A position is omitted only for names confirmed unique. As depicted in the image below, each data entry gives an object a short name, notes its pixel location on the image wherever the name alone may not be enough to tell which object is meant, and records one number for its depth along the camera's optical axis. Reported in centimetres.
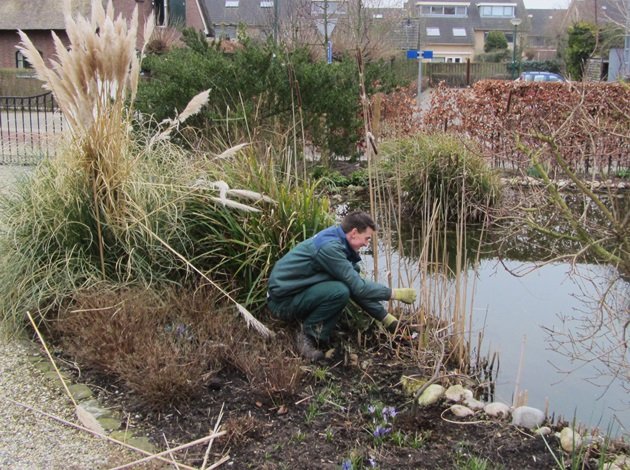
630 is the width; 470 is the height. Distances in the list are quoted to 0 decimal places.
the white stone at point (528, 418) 372
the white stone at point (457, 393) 405
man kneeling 436
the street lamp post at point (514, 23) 3788
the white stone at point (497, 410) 385
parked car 2894
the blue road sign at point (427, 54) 2381
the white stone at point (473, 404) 396
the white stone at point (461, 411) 383
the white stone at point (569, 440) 341
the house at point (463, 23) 7069
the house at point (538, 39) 5462
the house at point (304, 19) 2102
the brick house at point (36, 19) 3797
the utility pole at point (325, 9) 1754
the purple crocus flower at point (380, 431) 345
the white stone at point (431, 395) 396
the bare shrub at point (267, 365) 381
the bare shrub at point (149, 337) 375
